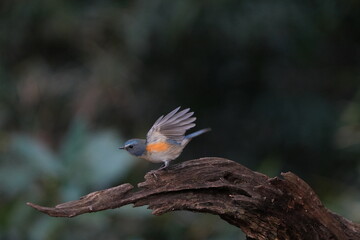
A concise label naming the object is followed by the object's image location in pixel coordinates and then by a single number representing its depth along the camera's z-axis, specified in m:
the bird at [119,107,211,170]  5.50
